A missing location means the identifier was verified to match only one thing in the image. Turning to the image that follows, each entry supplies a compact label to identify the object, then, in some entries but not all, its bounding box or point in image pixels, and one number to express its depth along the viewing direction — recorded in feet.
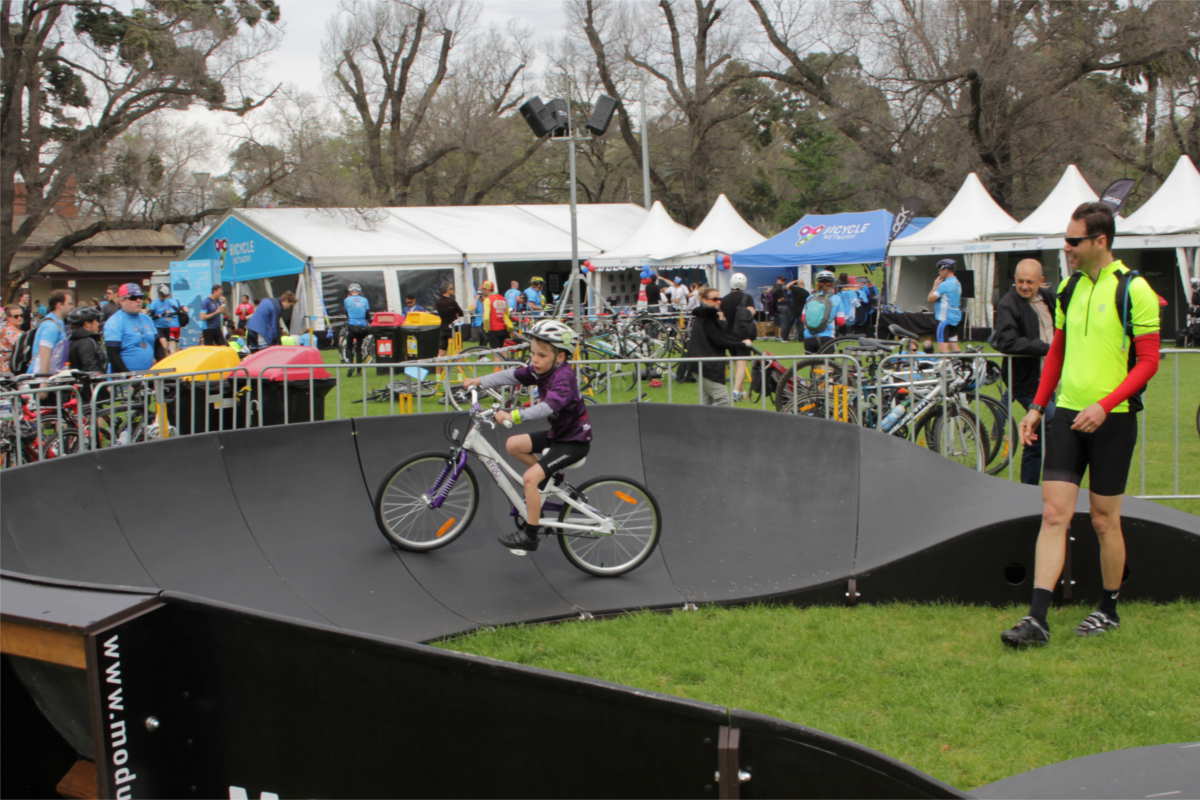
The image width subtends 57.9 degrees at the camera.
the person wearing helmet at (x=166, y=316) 69.10
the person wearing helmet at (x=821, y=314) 56.75
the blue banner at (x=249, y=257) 105.19
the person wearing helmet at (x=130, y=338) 39.14
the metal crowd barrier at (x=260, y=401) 28.86
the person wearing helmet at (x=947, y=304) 52.70
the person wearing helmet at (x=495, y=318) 70.85
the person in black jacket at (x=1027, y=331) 27.50
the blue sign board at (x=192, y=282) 95.96
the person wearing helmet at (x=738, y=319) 45.29
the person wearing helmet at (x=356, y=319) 78.02
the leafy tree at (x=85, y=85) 116.47
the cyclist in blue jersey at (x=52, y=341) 37.70
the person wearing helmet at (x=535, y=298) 95.12
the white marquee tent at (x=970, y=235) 86.33
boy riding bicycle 23.24
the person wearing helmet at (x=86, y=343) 37.35
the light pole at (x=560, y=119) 48.21
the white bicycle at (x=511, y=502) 23.76
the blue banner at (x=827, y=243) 88.89
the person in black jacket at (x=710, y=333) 44.29
